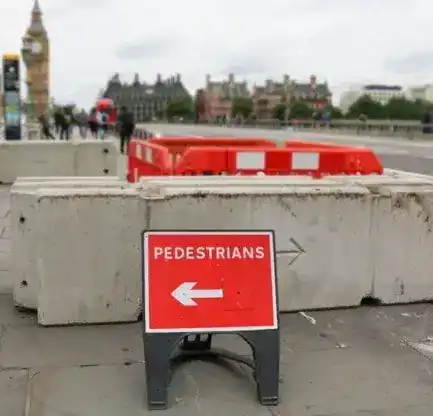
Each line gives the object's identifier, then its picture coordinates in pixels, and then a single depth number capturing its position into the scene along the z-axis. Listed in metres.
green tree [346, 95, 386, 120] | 104.94
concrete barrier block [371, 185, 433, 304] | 4.91
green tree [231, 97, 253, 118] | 157.70
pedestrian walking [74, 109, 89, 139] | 34.67
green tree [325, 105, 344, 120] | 114.06
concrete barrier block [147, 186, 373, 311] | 4.59
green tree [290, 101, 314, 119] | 119.76
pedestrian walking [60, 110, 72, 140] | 34.59
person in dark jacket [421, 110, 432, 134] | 41.23
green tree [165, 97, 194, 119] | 170.55
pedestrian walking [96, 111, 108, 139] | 32.38
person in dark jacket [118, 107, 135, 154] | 24.58
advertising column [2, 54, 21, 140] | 19.19
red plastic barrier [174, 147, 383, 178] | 7.13
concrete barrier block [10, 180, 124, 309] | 4.61
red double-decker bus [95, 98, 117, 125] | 40.59
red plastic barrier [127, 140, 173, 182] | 7.74
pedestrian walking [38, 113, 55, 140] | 29.69
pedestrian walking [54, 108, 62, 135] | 35.44
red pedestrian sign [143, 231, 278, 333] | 3.46
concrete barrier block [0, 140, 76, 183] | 14.45
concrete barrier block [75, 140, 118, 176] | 14.27
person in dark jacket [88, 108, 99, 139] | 33.28
